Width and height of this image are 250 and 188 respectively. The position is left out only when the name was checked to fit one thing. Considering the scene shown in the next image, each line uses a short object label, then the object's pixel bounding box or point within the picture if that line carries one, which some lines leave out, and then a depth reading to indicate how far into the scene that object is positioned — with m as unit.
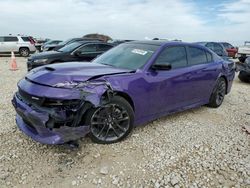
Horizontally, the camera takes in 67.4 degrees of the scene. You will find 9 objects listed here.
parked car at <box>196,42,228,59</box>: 11.40
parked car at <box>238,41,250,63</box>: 13.39
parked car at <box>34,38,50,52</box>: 17.27
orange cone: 9.03
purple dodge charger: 2.39
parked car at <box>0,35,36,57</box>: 14.68
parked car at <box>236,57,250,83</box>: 7.28
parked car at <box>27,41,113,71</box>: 6.70
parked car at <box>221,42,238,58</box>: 17.63
